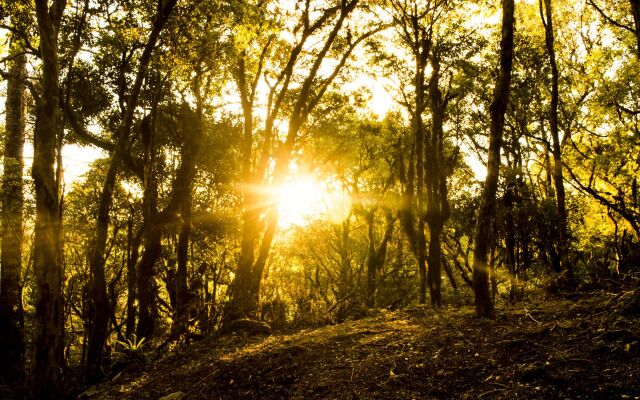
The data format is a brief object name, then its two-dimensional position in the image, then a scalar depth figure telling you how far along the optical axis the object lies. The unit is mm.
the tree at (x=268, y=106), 11602
